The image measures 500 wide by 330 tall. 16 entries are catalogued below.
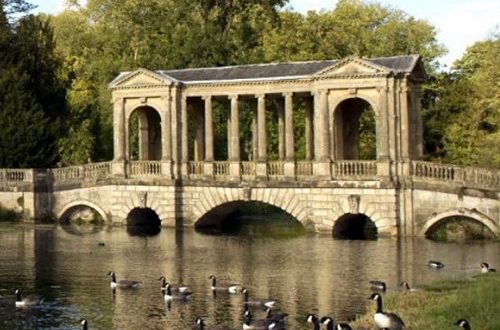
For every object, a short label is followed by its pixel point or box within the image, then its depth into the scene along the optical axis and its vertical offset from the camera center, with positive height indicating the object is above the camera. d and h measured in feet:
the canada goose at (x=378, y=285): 101.96 -13.06
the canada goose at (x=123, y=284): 106.01 -12.79
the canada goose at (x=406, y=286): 100.40 -13.20
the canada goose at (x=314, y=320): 75.31 -12.60
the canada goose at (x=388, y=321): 72.14 -12.00
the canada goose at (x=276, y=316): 82.70 -13.37
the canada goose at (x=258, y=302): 93.61 -13.47
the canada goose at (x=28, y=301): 95.09 -12.99
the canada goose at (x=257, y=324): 80.12 -13.46
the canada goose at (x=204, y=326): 79.66 -13.43
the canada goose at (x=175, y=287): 99.71 -12.52
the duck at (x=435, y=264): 118.42 -12.64
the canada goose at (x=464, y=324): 66.49 -11.36
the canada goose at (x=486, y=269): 111.65 -12.66
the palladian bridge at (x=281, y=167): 153.48 +0.16
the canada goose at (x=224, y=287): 102.83 -13.04
